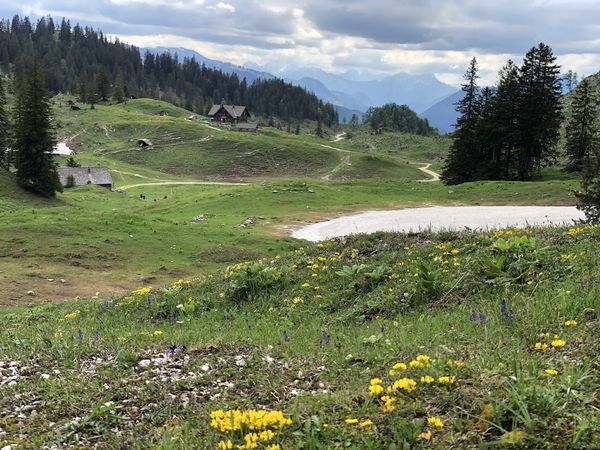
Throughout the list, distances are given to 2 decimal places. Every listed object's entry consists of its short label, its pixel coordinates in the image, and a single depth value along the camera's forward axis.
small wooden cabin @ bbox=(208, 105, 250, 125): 177.25
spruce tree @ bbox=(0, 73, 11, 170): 73.00
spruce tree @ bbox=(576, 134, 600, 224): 21.27
